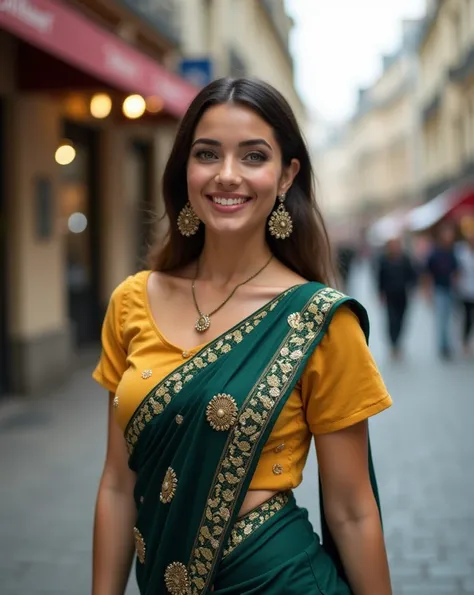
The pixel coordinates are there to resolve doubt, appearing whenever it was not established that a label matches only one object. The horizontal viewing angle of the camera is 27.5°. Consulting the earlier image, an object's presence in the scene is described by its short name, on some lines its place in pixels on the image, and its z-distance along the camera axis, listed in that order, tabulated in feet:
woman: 6.64
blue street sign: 48.67
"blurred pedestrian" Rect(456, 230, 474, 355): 45.78
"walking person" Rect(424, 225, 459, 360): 45.93
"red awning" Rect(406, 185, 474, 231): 88.53
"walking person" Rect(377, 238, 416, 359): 46.39
